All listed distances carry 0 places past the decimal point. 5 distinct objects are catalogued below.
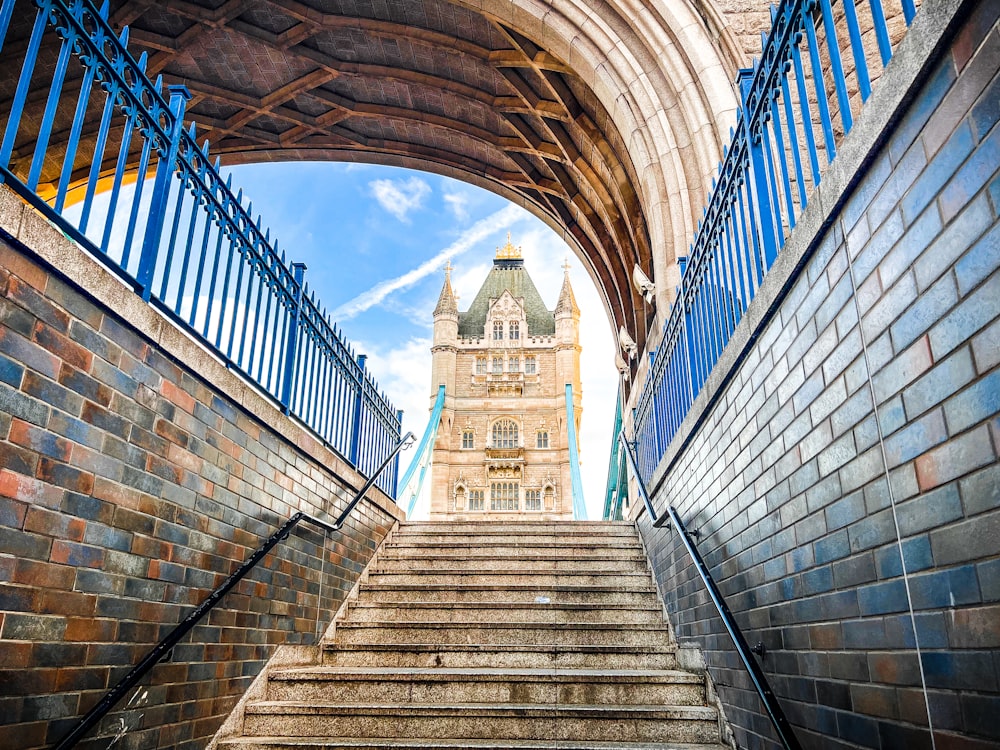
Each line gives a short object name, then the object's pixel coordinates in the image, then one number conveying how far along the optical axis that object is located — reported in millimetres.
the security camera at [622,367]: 9225
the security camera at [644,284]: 6762
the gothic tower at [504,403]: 48625
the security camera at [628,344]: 8641
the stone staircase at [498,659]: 3436
